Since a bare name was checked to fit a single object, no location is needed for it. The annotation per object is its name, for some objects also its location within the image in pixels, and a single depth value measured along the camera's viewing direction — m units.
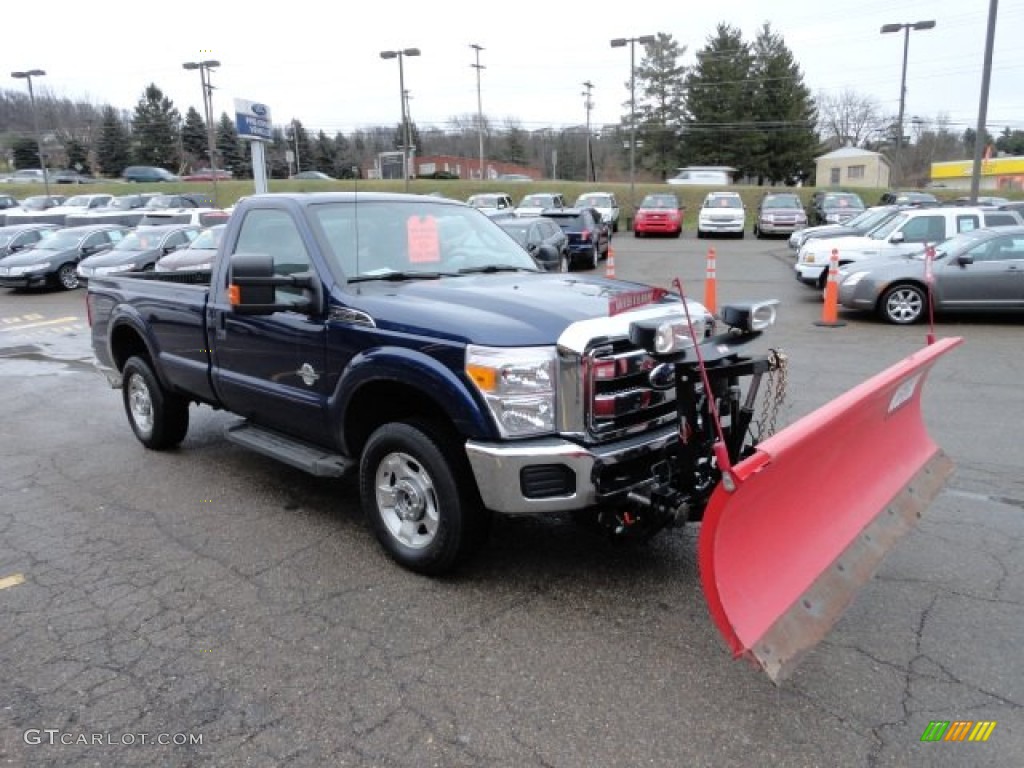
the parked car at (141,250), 18.47
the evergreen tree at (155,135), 79.25
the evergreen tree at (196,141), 83.06
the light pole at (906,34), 30.38
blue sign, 18.06
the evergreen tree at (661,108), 67.00
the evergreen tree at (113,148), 74.19
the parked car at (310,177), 52.71
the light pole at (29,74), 42.12
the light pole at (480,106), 61.66
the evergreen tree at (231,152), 73.88
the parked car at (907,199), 28.40
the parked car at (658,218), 30.92
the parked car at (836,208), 27.72
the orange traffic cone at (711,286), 12.56
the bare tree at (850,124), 90.56
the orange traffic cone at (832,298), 12.34
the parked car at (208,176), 60.12
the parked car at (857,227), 17.20
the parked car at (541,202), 30.94
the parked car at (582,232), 21.27
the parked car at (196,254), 16.45
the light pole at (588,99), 78.62
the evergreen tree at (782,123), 61.94
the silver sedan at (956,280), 11.58
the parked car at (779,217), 30.72
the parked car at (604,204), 32.72
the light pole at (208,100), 41.32
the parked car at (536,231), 17.45
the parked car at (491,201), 29.35
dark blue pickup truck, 3.46
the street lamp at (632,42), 37.31
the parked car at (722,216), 30.39
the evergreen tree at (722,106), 62.41
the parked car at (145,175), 58.84
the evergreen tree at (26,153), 78.06
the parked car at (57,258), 19.30
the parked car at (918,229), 14.52
